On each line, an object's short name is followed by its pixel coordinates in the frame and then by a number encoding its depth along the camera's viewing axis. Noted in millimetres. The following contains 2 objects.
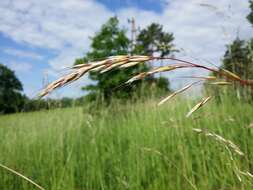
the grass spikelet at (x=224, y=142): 471
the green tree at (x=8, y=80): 30145
